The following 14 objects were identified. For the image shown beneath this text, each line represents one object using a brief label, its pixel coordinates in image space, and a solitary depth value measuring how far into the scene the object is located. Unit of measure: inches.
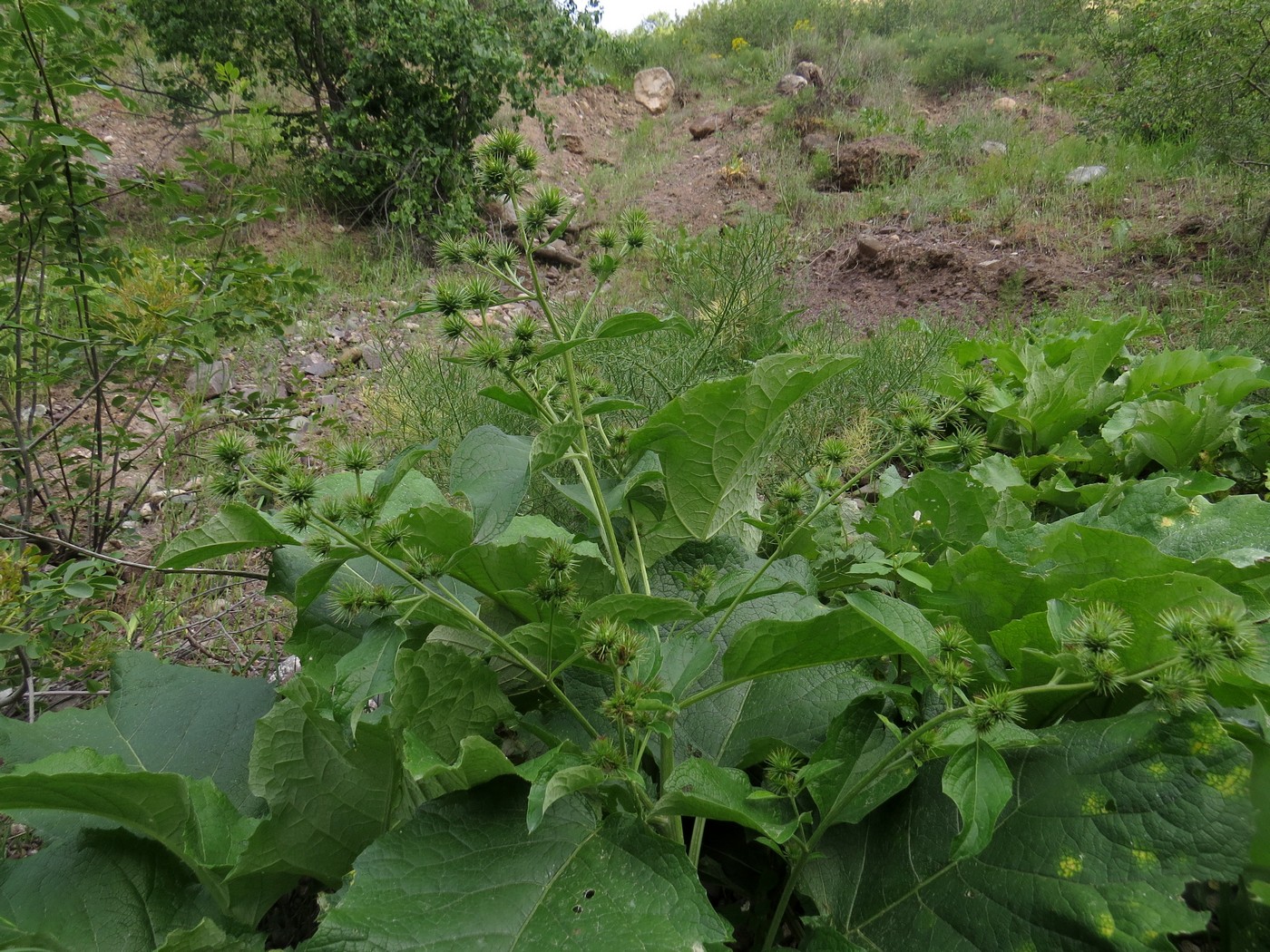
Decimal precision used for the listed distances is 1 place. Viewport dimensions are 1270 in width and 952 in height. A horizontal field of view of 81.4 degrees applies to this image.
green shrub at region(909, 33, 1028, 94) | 465.7
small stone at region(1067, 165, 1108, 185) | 289.1
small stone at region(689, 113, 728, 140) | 454.6
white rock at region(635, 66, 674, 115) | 511.8
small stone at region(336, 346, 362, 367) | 179.9
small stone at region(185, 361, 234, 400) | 151.8
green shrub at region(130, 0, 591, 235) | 257.1
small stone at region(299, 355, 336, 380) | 173.3
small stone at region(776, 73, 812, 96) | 453.7
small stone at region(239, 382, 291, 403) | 150.5
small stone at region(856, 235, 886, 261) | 254.7
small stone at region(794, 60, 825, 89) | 459.5
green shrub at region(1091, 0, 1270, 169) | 187.6
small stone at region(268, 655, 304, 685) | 72.1
